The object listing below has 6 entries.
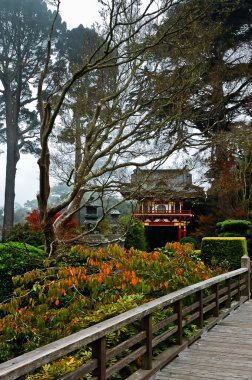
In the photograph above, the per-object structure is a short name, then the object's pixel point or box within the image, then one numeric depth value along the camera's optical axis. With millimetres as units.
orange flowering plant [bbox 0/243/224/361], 5621
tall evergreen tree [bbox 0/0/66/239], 36344
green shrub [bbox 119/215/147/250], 20500
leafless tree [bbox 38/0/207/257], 10047
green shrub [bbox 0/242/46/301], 10461
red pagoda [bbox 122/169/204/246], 29922
